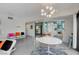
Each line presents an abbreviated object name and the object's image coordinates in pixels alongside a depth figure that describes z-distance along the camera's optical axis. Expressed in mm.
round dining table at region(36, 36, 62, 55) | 1222
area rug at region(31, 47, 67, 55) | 1128
